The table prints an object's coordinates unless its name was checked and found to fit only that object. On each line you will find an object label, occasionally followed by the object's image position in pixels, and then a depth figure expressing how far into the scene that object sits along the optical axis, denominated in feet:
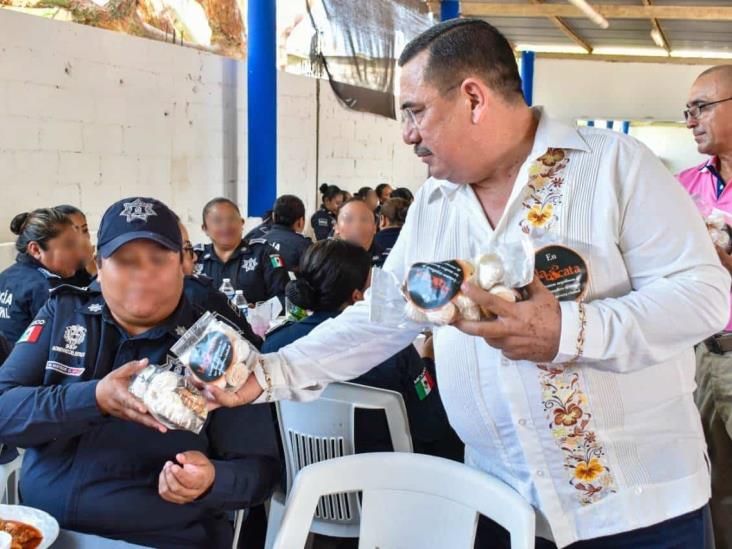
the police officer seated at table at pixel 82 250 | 13.07
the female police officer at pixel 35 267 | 11.64
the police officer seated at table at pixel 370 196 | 28.07
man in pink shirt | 7.97
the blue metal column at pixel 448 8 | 36.73
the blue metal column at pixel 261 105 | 23.85
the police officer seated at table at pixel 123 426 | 5.17
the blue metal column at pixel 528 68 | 52.16
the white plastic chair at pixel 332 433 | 7.79
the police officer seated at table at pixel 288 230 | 17.69
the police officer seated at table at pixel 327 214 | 27.27
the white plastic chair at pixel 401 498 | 5.27
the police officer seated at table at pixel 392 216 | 19.17
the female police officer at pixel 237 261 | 16.22
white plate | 4.42
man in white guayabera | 3.92
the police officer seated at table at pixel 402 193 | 27.36
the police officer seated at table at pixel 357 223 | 17.19
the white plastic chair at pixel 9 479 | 7.69
